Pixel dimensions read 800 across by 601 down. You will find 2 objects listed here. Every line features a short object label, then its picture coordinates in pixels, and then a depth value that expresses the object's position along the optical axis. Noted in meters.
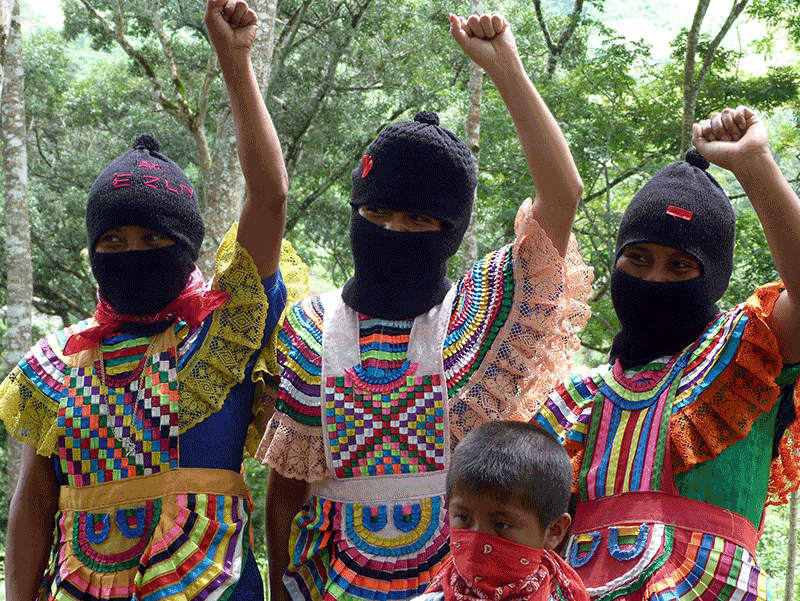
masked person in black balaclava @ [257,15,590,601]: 2.67
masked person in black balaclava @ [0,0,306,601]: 2.72
